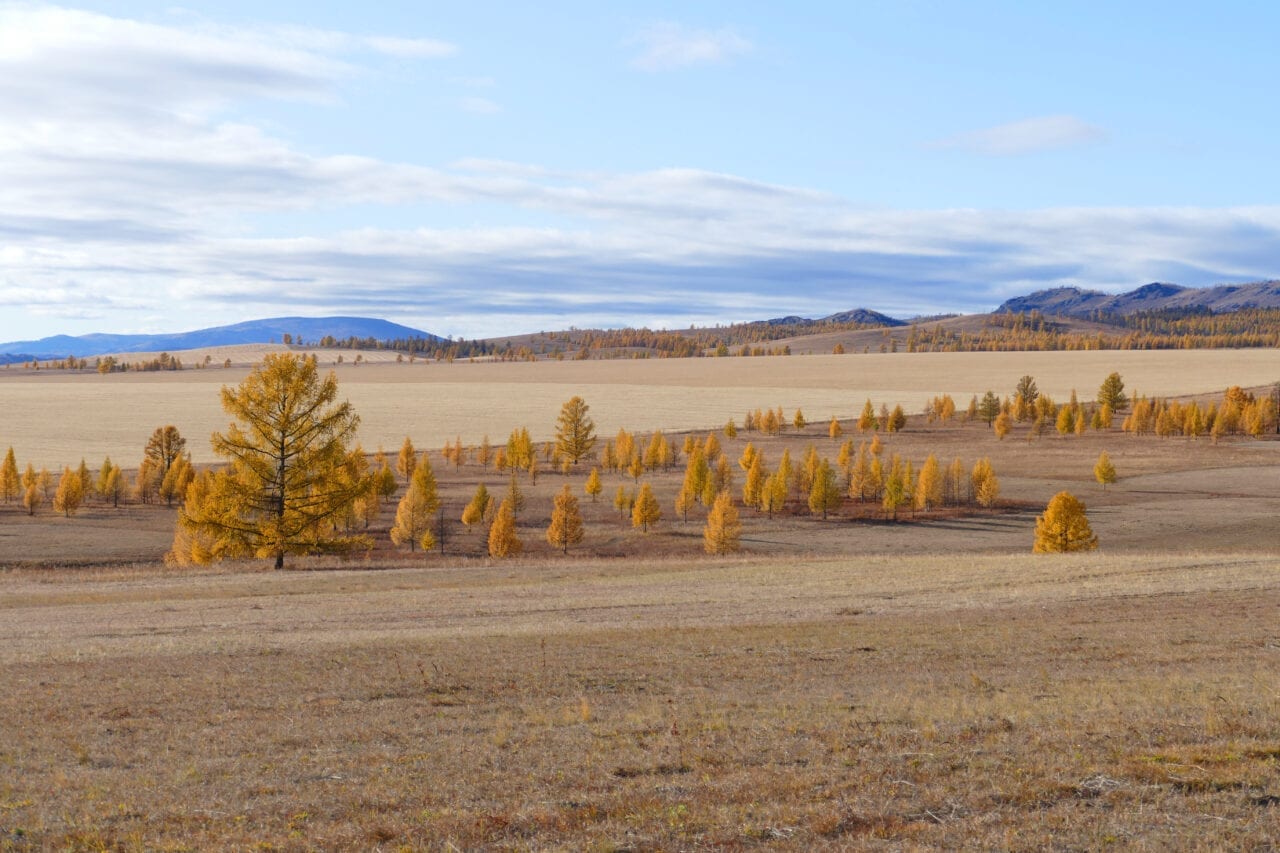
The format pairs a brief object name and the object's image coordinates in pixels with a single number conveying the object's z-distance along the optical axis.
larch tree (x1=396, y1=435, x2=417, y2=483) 119.06
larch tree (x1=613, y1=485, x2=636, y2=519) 98.00
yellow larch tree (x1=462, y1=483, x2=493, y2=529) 92.25
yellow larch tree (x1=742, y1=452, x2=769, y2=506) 102.36
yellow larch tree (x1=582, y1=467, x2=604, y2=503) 106.94
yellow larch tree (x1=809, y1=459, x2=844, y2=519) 97.38
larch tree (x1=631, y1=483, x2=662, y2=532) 89.00
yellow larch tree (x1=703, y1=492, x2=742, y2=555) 77.62
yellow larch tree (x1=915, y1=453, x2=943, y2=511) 101.81
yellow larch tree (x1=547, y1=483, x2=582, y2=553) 80.96
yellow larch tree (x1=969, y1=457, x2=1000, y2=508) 99.94
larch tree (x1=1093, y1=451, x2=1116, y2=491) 104.69
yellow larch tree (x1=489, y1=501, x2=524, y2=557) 76.19
